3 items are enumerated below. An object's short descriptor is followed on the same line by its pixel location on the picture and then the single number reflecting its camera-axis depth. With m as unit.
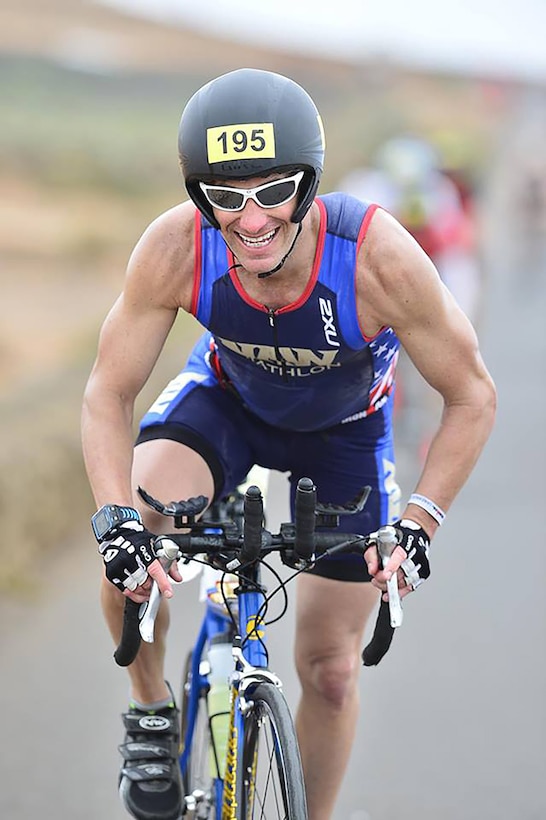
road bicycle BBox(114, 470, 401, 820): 6.47
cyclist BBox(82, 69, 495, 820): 6.88
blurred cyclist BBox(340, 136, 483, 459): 18.92
